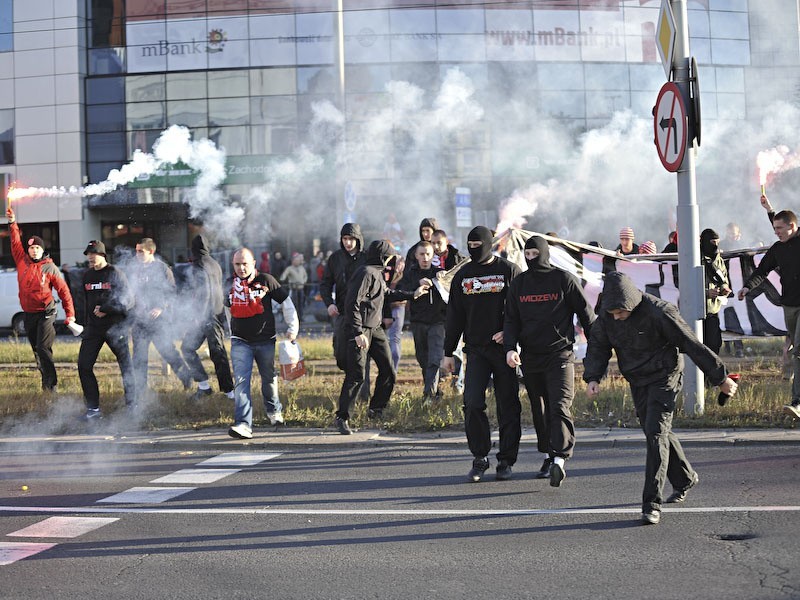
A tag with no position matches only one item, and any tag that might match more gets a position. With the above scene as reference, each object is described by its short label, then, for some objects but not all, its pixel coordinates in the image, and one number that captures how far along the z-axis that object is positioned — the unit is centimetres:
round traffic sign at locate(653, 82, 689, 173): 926
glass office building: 2562
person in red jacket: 1202
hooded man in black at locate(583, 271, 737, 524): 616
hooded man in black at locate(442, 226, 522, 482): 752
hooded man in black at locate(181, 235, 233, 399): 1160
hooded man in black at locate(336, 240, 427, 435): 959
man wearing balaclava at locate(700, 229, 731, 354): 1105
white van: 2341
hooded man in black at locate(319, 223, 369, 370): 1051
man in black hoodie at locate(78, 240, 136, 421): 1074
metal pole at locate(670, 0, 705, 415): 945
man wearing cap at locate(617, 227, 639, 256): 1293
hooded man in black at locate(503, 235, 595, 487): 723
